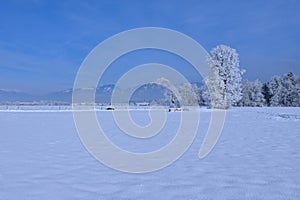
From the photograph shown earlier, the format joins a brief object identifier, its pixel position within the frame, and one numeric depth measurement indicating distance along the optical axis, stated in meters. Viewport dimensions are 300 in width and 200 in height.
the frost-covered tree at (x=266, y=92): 80.76
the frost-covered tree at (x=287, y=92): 73.38
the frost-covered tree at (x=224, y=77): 45.50
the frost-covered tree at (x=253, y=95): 78.56
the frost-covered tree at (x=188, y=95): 62.21
